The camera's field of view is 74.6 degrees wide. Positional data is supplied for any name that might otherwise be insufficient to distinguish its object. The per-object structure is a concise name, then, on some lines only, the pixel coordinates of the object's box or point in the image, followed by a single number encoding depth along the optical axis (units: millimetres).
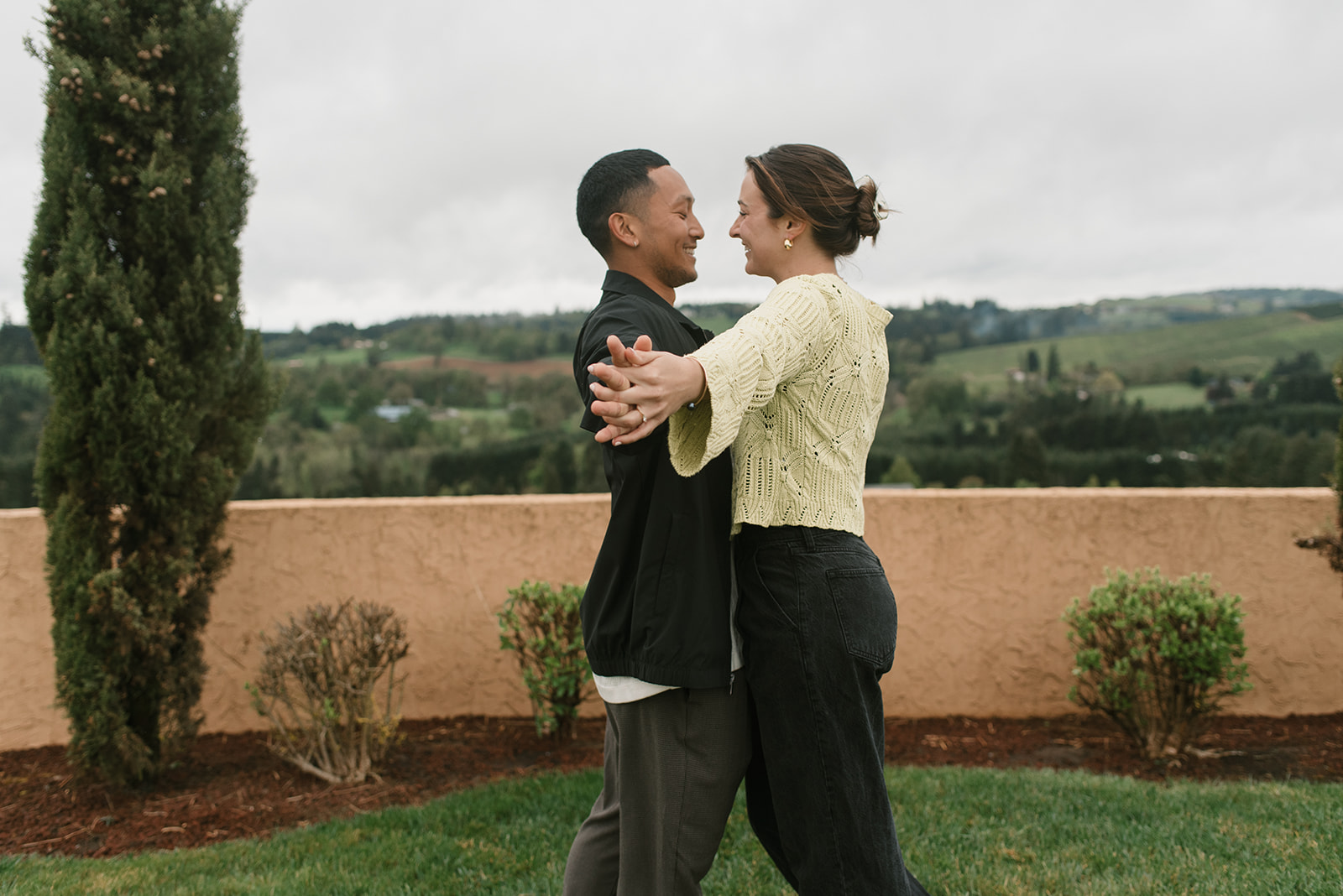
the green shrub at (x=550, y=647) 4543
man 1771
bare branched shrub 4109
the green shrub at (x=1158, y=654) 4238
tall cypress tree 3973
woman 1761
